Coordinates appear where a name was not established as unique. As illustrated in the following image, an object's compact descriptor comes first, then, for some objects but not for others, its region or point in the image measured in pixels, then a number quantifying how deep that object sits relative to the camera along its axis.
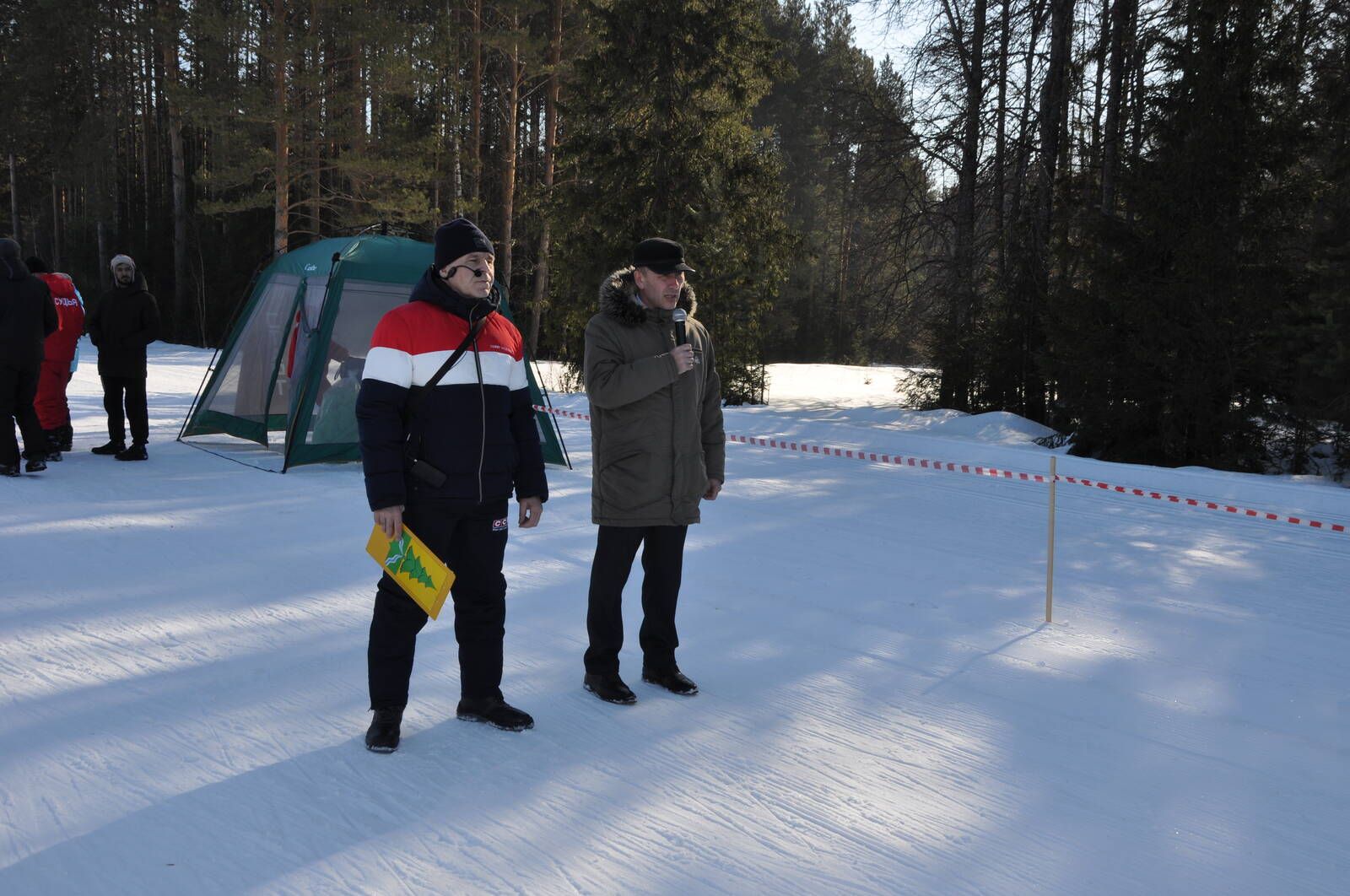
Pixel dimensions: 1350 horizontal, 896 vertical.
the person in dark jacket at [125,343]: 8.76
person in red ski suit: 8.98
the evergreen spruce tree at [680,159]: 16.09
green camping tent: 8.84
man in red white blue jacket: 3.35
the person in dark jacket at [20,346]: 7.83
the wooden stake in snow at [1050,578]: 5.15
